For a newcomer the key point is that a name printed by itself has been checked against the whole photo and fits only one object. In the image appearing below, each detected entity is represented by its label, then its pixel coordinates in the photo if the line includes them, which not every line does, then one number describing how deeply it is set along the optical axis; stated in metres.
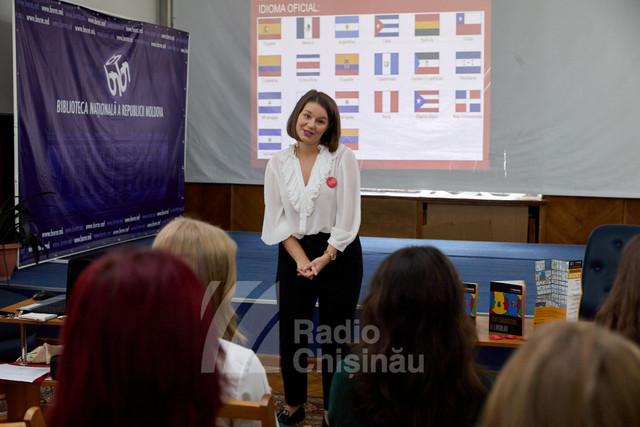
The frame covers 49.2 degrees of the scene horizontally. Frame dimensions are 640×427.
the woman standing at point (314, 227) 2.86
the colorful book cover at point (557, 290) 2.58
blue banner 4.84
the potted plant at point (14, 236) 4.50
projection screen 6.14
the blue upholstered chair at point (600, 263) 2.68
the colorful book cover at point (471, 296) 2.65
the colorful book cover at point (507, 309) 2.57
